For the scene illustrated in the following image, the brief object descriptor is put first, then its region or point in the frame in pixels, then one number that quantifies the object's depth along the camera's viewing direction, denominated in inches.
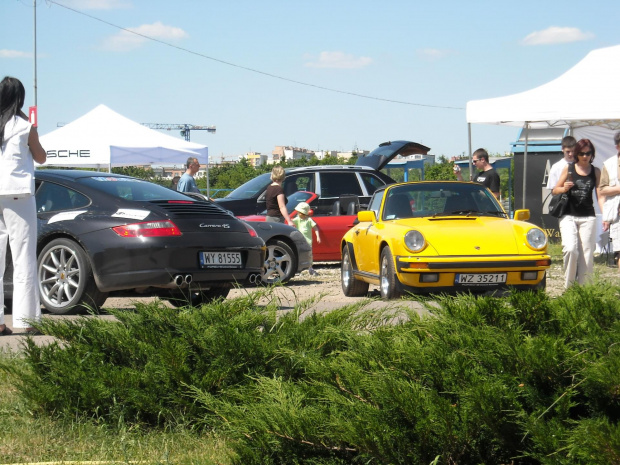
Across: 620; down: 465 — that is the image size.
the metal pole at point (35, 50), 1423.1
